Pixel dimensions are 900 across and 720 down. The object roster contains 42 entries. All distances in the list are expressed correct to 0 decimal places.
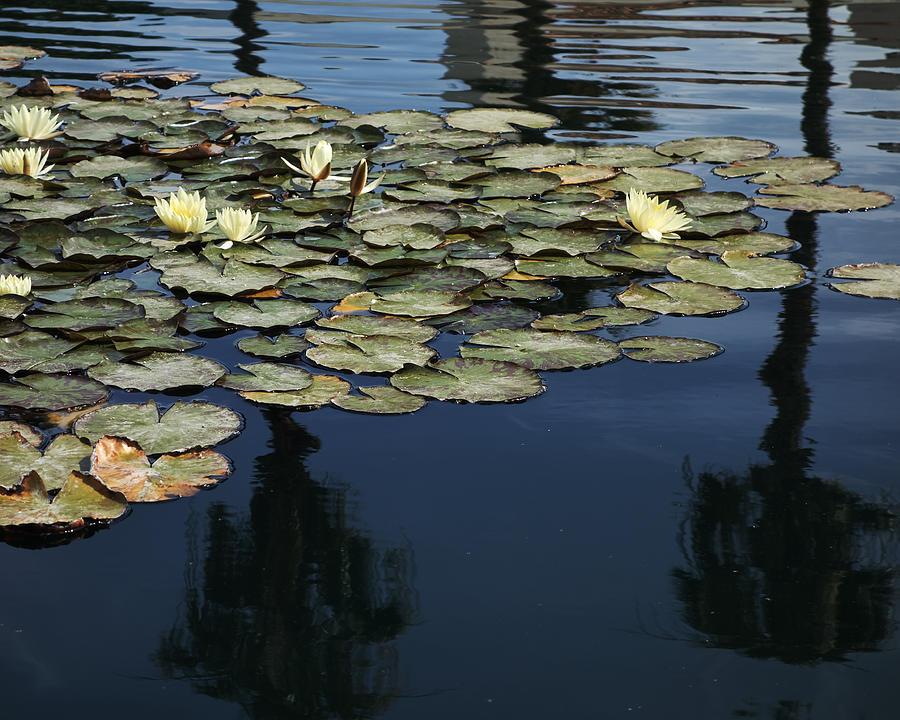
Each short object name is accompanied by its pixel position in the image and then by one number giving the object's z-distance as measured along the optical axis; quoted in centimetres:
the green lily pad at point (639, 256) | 529
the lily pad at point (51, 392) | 378
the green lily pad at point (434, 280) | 493
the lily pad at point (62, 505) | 306
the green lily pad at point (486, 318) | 458
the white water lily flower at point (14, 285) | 460
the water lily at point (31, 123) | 689
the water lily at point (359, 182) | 572
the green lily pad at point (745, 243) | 553
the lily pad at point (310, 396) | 389
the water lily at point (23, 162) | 630
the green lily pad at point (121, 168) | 659
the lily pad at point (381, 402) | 387
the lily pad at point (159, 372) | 398
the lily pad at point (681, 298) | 481
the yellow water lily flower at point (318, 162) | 602
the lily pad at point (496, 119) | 790
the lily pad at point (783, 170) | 666
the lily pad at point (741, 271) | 511
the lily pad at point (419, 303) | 467
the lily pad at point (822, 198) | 620
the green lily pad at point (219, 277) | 487
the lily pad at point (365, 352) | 418
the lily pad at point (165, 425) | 357
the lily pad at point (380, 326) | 447
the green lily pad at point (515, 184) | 633
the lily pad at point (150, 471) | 331
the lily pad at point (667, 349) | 430
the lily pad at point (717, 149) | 711
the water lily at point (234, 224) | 532
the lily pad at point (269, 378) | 399
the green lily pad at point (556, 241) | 542
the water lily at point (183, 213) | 545
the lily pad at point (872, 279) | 499
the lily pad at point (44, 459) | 329
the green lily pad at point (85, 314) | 443
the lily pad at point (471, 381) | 397
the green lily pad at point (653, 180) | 639
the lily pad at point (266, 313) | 458
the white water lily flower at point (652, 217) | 554
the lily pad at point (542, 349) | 424
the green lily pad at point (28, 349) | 407
